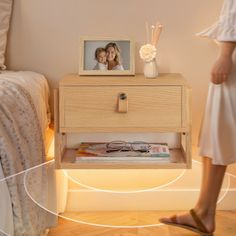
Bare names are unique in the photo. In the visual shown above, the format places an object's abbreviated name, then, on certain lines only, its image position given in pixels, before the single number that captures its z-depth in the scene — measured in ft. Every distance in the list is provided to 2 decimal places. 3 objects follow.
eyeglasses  5.34
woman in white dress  5.13
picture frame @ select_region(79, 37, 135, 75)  6.09
